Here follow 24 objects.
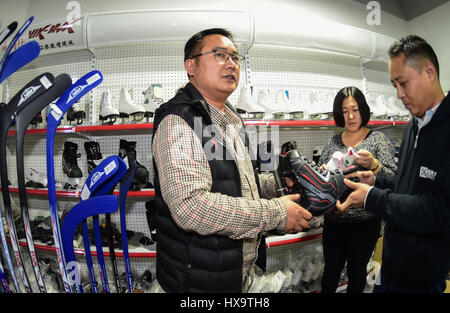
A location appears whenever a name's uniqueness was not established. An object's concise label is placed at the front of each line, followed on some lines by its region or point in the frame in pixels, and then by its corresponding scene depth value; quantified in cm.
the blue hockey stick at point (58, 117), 140
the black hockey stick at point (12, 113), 129
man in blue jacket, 94
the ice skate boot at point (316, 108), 230
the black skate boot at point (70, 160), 207
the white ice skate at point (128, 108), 195
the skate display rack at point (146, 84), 232
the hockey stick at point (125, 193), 158
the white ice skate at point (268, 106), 219
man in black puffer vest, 85
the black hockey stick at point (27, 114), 133
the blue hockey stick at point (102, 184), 126
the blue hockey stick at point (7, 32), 139
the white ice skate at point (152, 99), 198
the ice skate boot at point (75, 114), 211
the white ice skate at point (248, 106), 210
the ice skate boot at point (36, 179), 210
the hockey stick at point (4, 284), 146
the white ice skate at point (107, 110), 197
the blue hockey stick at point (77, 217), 125
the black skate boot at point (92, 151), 214
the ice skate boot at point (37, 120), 214
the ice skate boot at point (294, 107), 224
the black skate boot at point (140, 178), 192
